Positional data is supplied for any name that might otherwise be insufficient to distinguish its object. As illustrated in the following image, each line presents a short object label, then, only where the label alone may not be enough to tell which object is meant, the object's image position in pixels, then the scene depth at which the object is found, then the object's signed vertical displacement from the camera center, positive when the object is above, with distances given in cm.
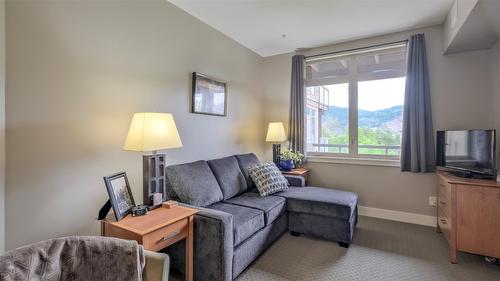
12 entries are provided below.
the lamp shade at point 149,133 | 169 +5
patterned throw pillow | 282 -47
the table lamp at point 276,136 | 366 +6
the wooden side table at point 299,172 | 346 -47
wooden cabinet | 208 -68
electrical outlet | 307 -77
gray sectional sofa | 177 -68
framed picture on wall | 278 +55
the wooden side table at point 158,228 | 144 -56
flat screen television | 230 -12
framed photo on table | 154 -37
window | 336 +56
